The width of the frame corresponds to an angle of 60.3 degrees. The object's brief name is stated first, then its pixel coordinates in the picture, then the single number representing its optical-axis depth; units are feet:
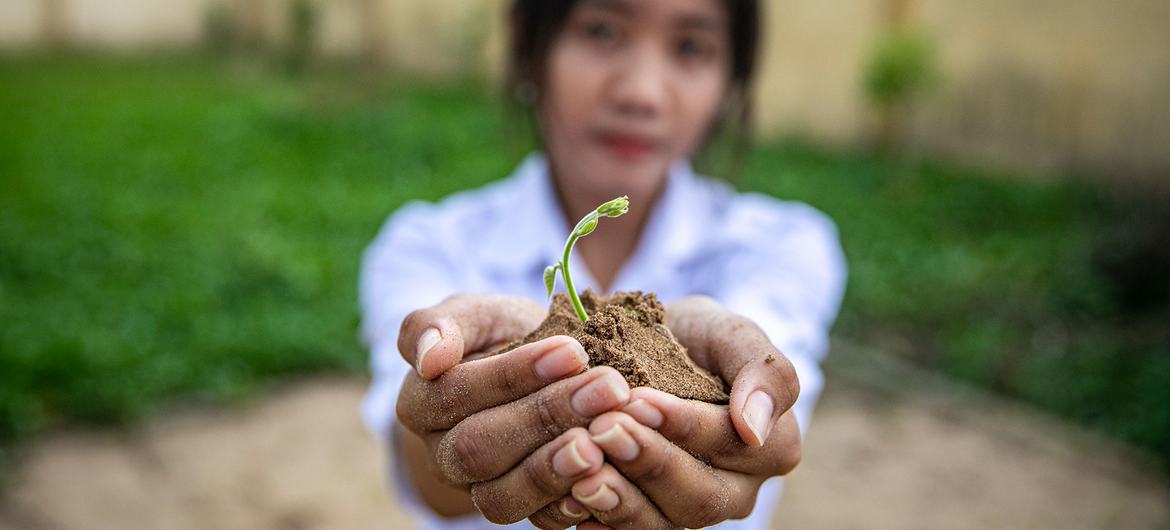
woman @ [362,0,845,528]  1.18
